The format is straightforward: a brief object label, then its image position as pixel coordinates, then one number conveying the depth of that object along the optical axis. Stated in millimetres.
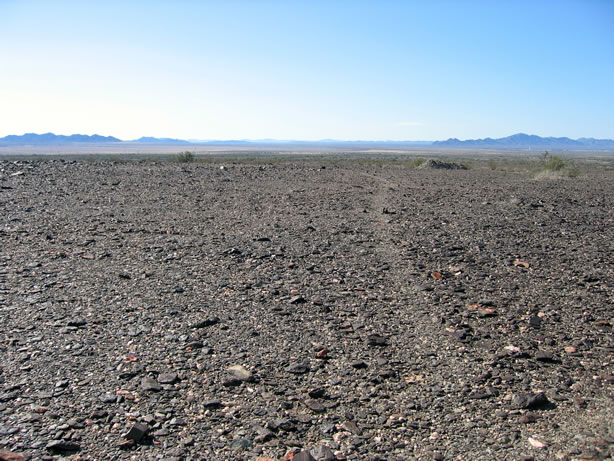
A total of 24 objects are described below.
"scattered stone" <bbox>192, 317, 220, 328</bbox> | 5293
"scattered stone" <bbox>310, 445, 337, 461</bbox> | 3196
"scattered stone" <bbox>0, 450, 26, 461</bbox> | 3010
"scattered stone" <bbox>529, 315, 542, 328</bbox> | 5475
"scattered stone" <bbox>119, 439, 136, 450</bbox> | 3271
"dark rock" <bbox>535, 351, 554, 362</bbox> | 4652
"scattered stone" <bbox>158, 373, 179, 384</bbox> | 4131
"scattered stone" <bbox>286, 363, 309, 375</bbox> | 4391
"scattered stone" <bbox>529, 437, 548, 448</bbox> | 3340
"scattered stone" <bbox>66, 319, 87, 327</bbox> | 5195
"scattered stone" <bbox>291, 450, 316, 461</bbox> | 3145
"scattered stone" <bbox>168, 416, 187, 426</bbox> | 3553
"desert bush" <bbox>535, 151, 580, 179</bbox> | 27688
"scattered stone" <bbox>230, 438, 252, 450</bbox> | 3332
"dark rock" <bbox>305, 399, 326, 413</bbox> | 3814
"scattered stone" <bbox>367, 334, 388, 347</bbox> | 4969
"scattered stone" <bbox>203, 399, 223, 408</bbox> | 3805
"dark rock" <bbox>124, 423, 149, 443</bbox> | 3338
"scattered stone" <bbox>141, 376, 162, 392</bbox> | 3996
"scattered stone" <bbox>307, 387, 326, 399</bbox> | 4004
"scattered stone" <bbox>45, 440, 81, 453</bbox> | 3225
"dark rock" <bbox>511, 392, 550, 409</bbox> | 3842
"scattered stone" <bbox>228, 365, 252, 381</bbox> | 4242
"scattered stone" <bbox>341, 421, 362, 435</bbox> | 3545
